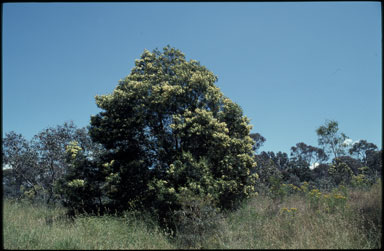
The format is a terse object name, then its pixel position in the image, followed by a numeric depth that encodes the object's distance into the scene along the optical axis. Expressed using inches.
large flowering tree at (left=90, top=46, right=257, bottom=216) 340.5
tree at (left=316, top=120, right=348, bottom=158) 551.7
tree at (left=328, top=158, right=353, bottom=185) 517.0
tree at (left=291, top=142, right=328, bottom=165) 1502.2
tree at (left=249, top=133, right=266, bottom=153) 1169.4
